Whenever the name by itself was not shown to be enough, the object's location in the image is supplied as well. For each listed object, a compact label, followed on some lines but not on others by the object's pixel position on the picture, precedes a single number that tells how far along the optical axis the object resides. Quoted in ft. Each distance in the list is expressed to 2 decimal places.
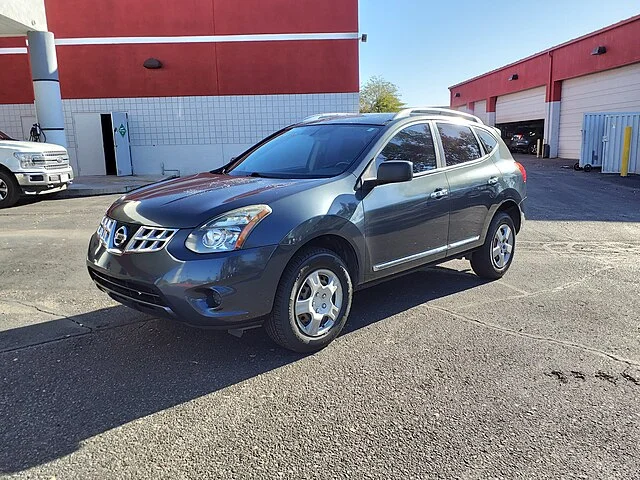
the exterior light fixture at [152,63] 59.77
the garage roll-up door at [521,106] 100.07
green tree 178.60
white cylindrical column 48.75
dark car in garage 106.22
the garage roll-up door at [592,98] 70.36
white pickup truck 37.06
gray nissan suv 11.50
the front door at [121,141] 58.80
